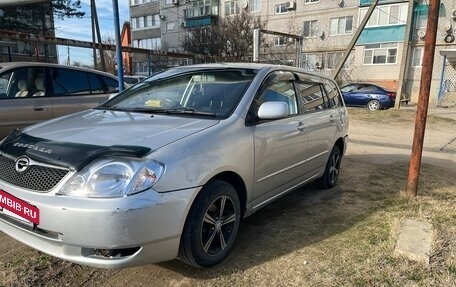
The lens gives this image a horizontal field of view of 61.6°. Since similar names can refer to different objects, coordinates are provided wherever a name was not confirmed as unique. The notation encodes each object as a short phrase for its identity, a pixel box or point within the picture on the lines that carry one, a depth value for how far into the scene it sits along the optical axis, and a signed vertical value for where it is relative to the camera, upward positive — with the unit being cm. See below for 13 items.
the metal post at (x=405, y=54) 1733 +0
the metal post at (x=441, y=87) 2469 -210
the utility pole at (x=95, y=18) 2193 +190
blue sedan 1972 -216
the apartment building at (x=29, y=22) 3135 +259
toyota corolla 236 -79
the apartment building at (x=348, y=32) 2880 +173
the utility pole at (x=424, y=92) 412 -41
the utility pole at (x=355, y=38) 1502 +64
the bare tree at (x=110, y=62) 3438 -89
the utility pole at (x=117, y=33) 722 +36
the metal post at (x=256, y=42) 1388 +40
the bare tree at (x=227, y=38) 3206 +125
